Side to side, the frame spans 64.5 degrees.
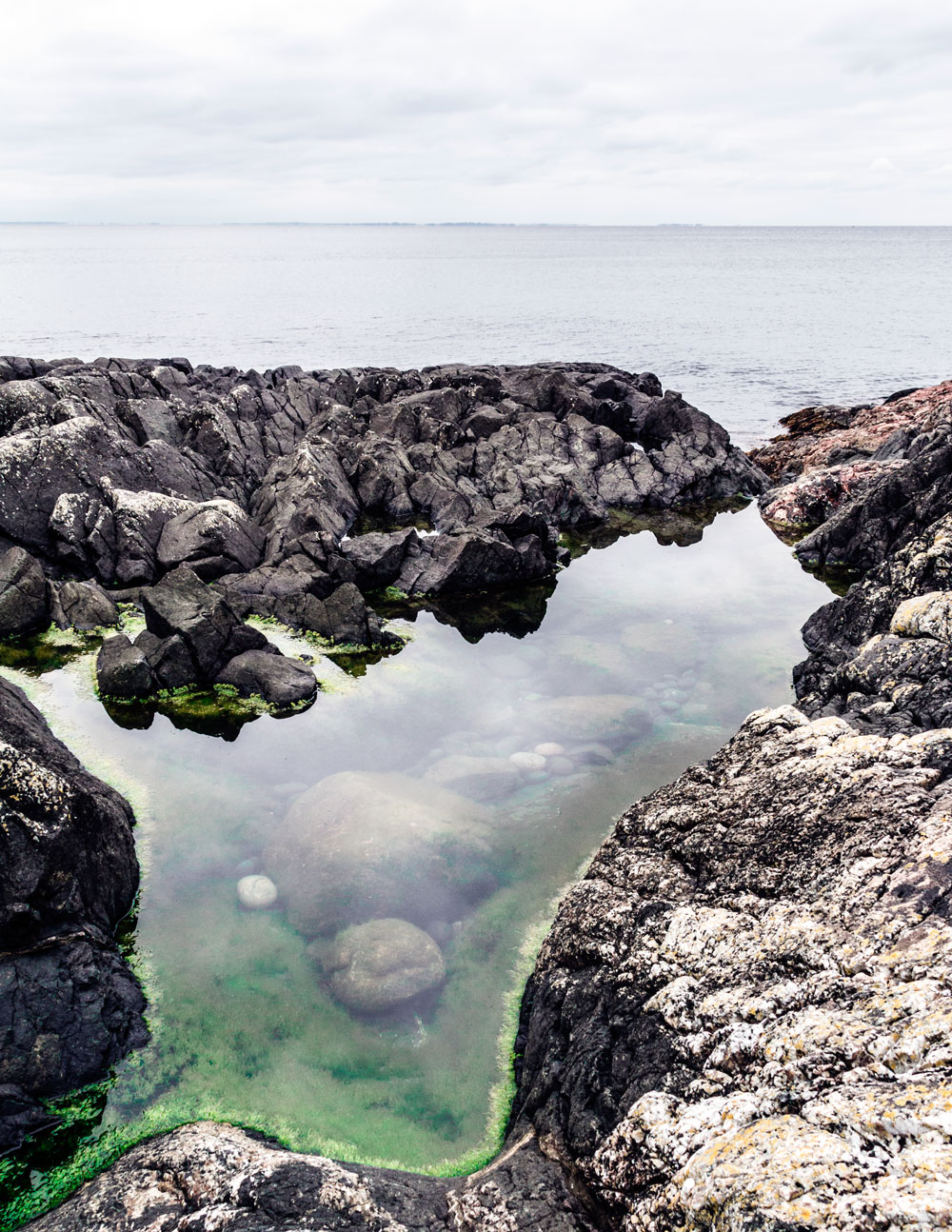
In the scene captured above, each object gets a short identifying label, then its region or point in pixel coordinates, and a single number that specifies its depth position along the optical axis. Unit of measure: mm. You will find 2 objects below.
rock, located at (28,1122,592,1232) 6812
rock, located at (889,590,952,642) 12930
